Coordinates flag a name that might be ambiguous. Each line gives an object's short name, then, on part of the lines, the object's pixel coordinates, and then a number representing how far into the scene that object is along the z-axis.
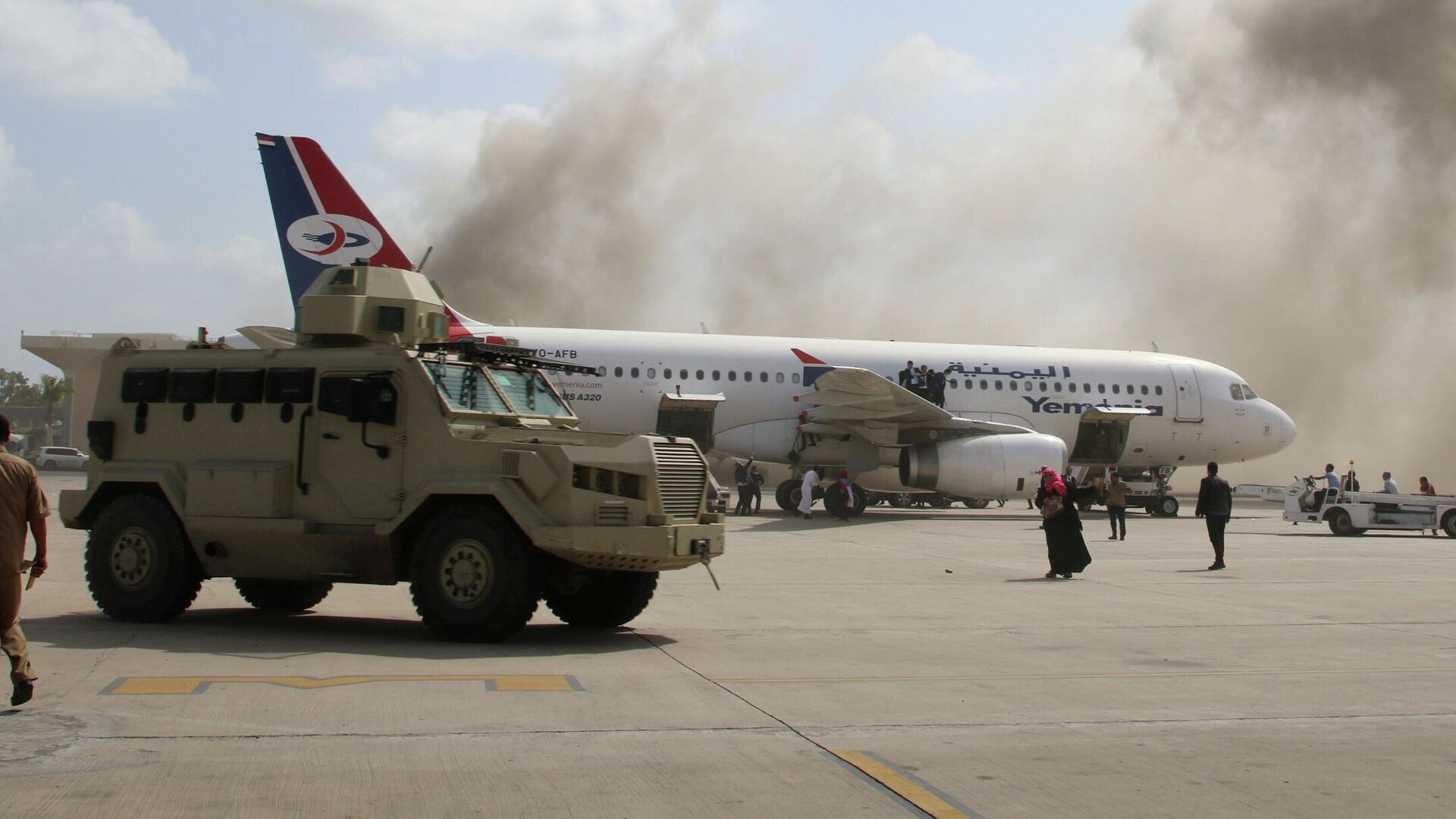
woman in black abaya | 15.84
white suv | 63.22
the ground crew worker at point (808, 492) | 27.92
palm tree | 104.01
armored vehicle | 9.20
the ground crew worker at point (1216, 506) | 17.14
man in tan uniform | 6.48
